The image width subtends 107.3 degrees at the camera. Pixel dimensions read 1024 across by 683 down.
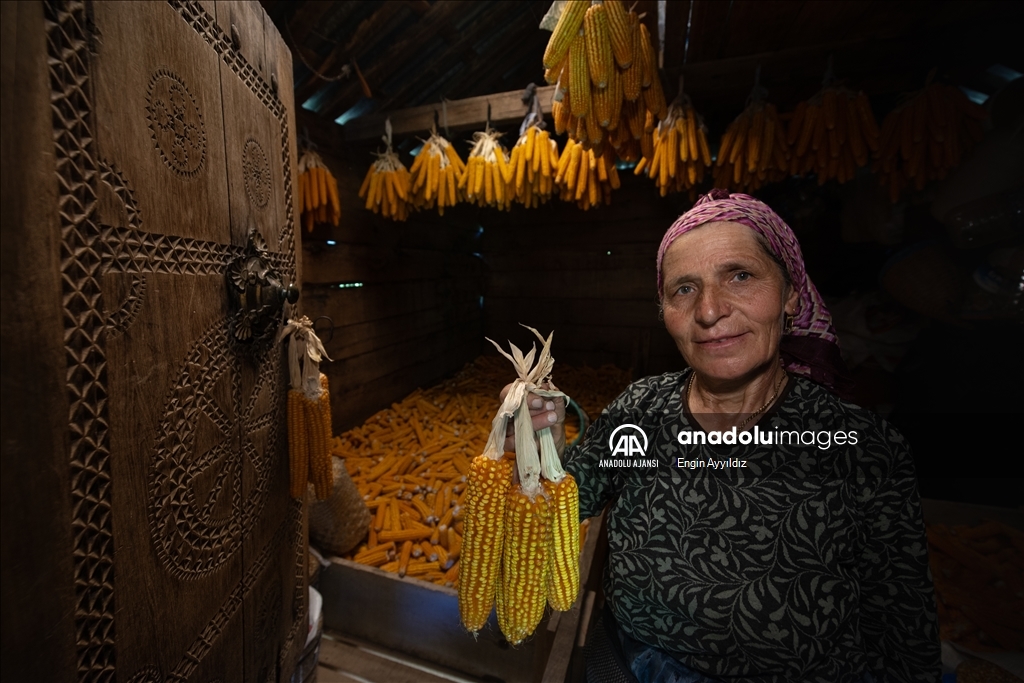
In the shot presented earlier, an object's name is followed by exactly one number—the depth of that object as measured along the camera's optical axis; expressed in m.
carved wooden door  0.77
